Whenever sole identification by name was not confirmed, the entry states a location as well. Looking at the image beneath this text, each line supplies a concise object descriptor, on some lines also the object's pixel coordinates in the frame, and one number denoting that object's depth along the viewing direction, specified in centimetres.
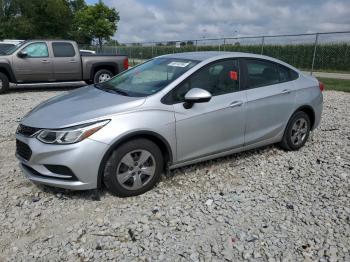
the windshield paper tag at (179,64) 452
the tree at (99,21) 3847
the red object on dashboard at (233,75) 468
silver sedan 364
